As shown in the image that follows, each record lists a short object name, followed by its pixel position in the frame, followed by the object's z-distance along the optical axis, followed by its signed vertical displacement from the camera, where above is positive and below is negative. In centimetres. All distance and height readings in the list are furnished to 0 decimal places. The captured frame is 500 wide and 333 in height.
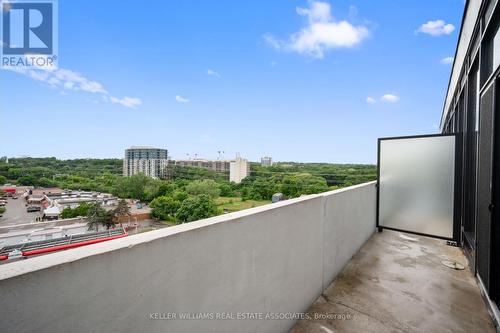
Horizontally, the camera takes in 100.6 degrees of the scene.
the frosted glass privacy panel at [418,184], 300 -28
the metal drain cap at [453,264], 263 -127
